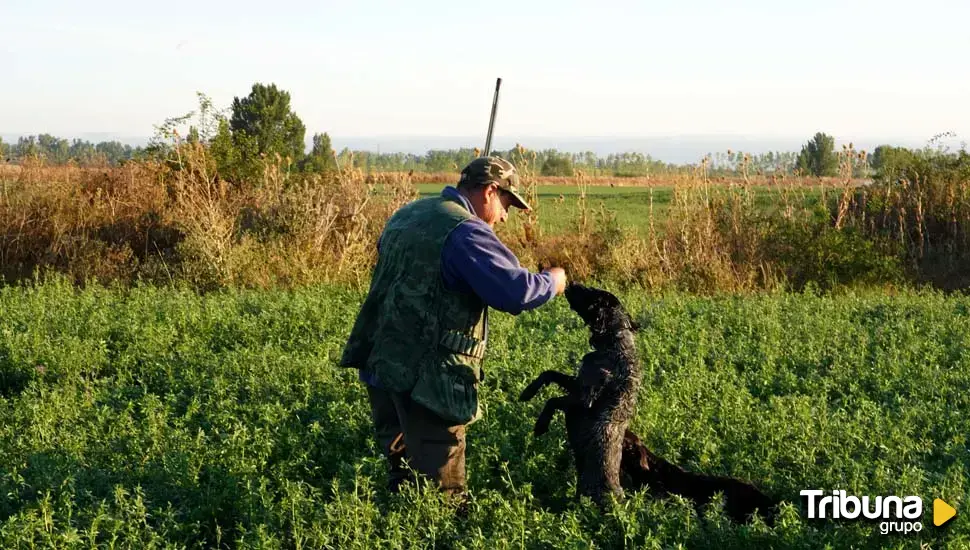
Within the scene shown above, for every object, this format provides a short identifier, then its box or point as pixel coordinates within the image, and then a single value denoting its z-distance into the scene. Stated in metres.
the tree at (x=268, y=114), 44.25
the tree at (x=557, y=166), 52.31
